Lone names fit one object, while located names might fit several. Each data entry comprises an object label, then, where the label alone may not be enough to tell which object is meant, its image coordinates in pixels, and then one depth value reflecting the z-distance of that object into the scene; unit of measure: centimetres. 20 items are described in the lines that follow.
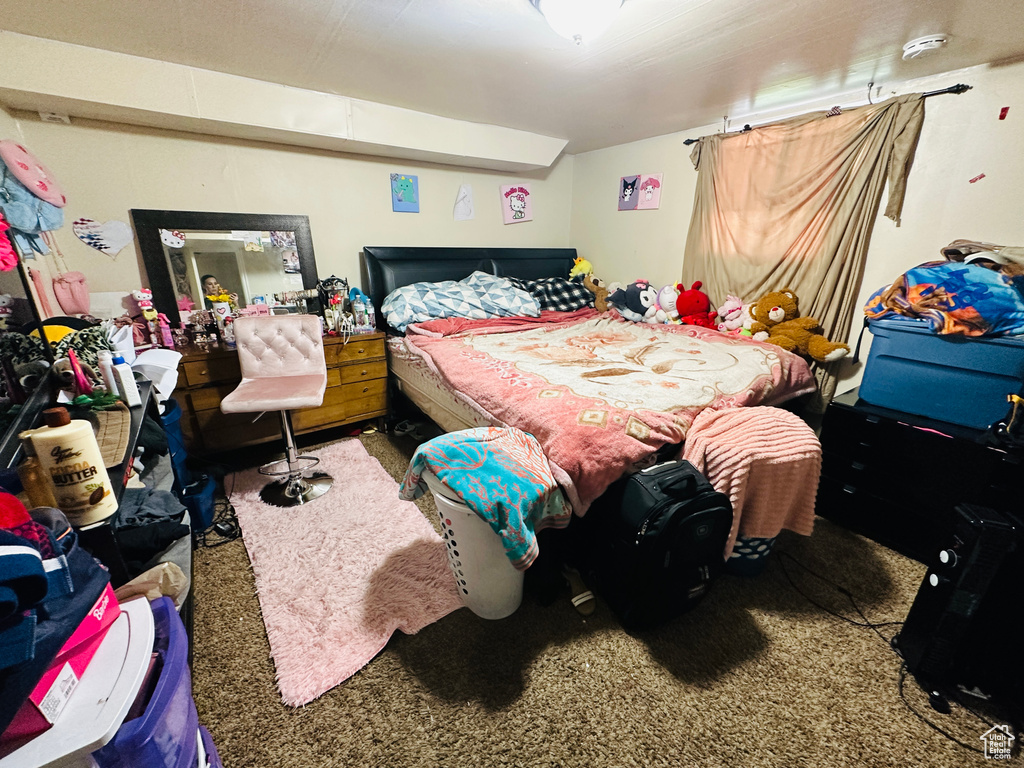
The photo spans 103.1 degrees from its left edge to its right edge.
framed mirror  255
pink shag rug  143
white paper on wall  364
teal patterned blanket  128
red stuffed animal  320
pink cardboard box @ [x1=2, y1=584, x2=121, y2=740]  65
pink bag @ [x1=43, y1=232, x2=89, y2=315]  231
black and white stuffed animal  341
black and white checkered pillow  375
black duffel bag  137
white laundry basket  138
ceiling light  145
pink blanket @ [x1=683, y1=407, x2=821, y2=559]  150
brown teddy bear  251
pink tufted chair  216
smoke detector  177
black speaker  118
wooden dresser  243
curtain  235
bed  151
